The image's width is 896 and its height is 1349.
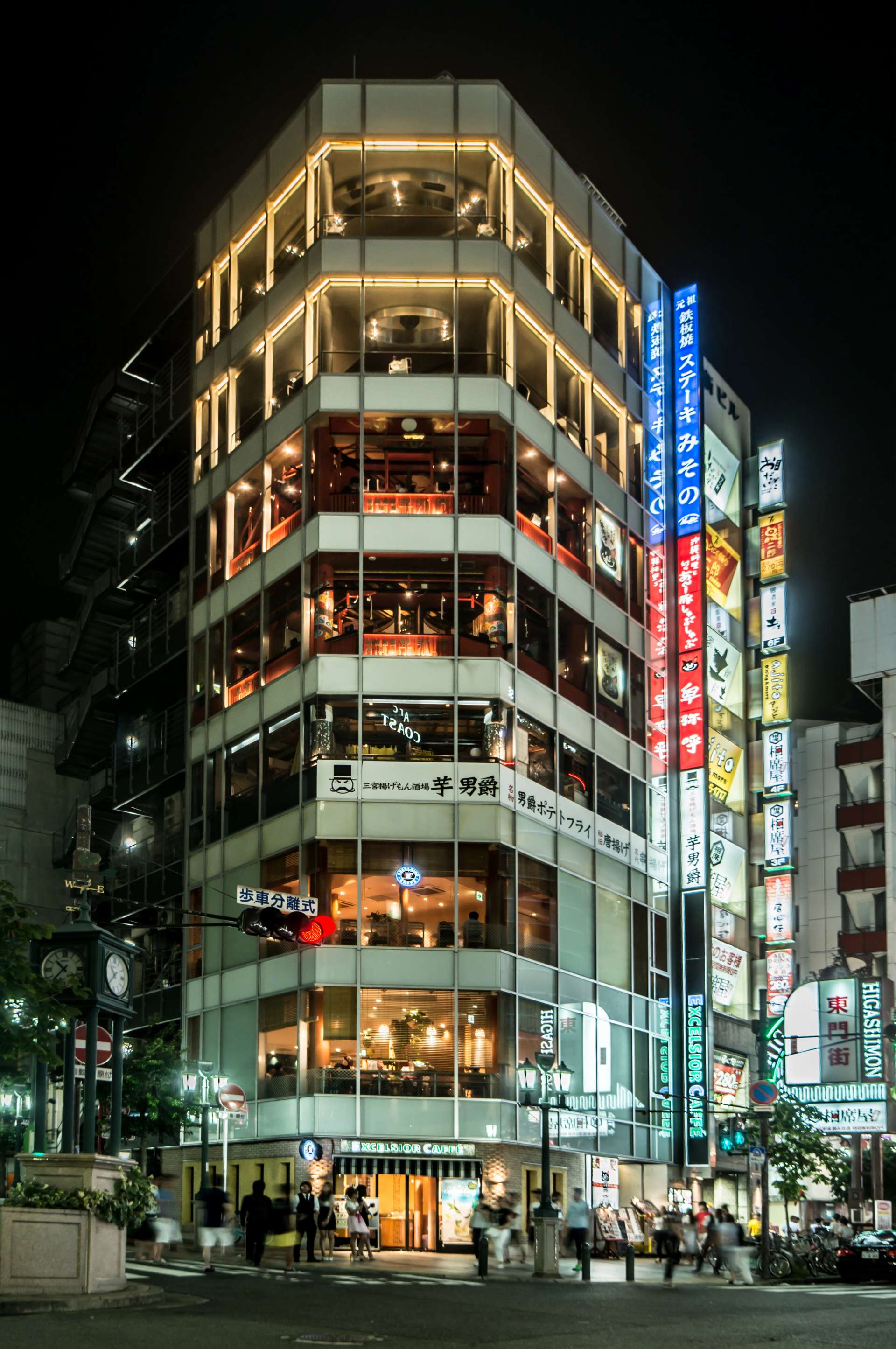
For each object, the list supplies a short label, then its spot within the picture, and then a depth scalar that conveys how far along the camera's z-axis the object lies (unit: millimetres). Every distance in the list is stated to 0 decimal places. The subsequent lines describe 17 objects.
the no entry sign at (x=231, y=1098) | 39219
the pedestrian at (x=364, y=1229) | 37625
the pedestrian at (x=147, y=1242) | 33688
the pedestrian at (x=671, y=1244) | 33500
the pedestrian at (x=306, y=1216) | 34656
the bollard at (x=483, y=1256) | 32812
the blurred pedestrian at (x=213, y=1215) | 31188
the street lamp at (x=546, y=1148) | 32875
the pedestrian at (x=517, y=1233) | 38125
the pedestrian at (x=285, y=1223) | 32434
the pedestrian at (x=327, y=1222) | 37625
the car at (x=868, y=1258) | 37281
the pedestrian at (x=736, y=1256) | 35094
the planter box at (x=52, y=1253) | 21266
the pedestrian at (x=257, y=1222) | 32438
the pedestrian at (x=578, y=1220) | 34375
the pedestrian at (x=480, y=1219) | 35406
